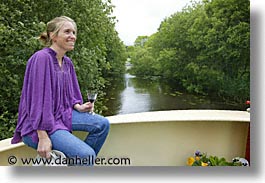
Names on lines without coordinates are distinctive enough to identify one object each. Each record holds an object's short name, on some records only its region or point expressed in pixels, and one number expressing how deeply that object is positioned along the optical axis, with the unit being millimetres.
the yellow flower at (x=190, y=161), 2209
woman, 1667
